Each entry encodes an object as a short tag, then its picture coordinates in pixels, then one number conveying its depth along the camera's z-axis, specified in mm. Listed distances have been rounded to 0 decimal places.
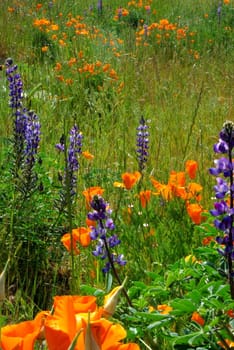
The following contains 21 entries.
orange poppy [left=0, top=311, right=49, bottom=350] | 1486
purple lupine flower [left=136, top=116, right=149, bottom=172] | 3539
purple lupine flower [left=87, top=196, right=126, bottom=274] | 2769
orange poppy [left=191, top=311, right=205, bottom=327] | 2708
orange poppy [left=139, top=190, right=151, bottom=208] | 3216
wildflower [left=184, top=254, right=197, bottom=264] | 2805
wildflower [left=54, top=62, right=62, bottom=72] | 5071
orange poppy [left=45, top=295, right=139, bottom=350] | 1518
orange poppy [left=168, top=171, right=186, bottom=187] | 3136
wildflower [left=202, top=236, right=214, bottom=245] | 3018
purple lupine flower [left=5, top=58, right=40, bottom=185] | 3410
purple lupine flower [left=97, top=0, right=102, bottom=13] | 9079
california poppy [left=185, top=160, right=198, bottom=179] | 3222
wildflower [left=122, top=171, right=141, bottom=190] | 3230
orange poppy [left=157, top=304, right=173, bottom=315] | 2775
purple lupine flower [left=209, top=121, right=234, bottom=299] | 2421
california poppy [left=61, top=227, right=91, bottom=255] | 3033
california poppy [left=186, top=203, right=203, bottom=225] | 3050
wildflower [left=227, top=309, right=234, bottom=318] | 2658
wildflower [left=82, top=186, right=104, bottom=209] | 3082
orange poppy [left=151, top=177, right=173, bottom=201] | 3165
